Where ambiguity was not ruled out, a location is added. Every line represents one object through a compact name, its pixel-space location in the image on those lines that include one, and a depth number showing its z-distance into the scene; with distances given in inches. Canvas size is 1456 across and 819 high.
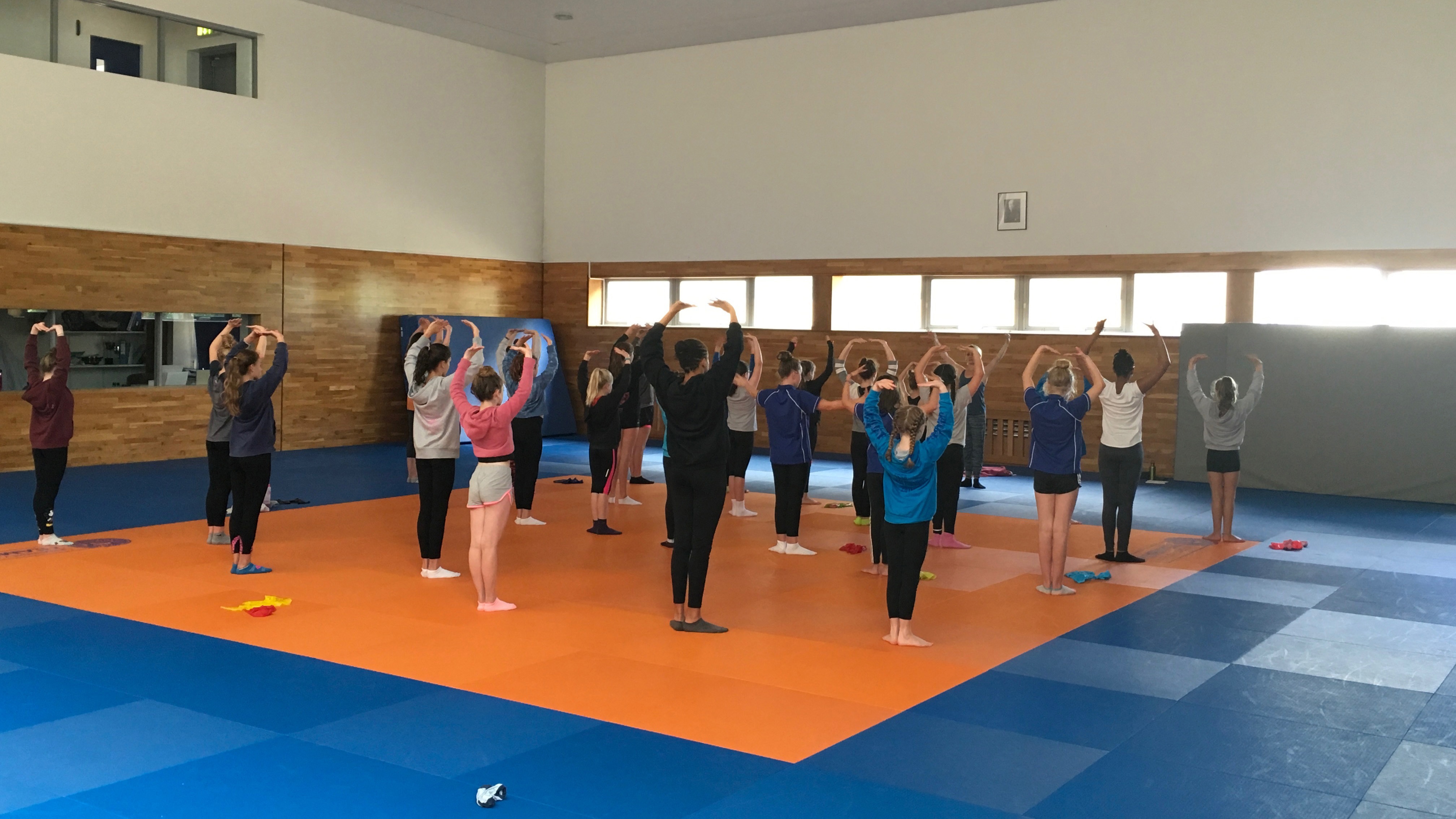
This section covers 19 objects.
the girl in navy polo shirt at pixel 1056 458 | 350.9
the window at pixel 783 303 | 802.8
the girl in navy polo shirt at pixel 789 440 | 400.5
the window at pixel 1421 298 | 598.2
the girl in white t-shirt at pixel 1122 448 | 406.6
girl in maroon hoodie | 395.9
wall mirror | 594.2
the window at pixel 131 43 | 591.8
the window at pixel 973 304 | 725.9
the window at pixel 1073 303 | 692.1
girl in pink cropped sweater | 320.8
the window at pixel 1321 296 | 617.6
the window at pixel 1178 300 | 661.3
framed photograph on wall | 707.4
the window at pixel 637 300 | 872.3
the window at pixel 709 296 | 831.1
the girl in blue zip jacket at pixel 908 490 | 287.4
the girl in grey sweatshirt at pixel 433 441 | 360.5
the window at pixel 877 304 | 760.3
